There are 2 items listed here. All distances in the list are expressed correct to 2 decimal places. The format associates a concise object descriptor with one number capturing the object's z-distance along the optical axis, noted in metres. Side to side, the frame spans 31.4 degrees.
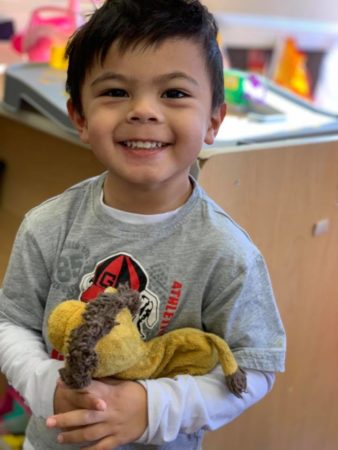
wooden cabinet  0.97
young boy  0.67
